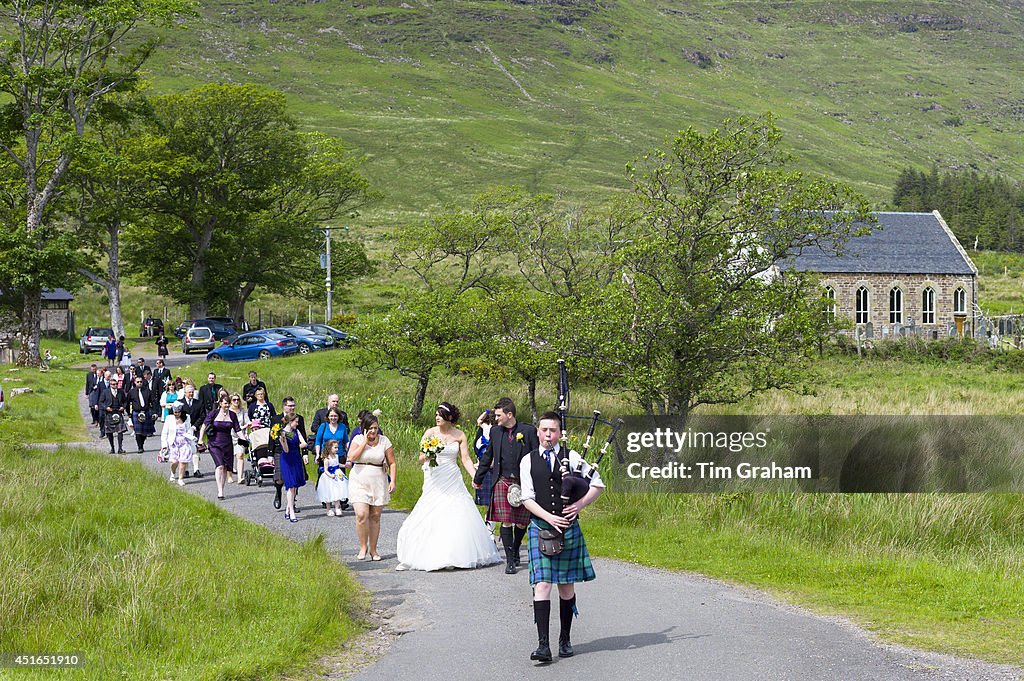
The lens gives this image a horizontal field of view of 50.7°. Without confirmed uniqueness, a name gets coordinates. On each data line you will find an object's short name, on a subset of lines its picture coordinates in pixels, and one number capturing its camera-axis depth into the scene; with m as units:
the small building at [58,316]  66.50
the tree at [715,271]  23.95
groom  13.00
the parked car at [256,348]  52.09
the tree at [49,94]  45.94
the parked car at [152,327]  66.19
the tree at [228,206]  63.84
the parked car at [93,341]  57.66
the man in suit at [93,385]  26.61
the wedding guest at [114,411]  24.45
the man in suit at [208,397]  21.42
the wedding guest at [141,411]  24.92
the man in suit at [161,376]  27.14
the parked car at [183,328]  64.02
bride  13.13
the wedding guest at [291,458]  16.23
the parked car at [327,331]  55.00
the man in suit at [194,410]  20.83
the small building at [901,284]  63.06
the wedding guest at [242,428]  19.58
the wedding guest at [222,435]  18.86
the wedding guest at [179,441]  20.16
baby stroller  18.69
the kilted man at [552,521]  9.07
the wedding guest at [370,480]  13.75
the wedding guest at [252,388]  19.70
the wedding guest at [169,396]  23.89
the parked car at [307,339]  53.88
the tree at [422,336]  36.22
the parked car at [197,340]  56.84
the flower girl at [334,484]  16.75
